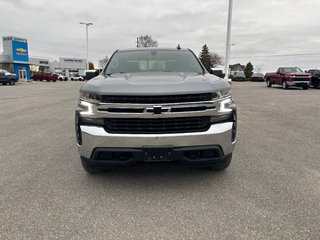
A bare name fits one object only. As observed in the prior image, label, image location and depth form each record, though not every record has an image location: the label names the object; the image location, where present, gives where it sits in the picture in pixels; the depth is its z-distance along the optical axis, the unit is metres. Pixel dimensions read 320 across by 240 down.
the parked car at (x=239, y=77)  47.09
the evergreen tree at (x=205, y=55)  80.20
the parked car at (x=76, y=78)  66.11
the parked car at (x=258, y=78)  44.29
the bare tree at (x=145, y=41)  61.05
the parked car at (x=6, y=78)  30.50
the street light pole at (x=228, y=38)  20.12
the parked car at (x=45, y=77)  52.41
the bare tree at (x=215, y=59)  83.16
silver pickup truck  2.97
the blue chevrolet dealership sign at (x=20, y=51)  44.22
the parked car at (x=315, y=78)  22.33
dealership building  44.12
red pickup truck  20.72
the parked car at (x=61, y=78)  59.71
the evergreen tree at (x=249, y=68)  87.75
